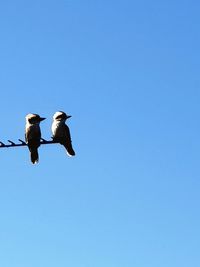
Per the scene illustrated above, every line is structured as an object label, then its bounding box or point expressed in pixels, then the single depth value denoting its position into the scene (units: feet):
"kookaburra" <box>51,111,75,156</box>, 48.67
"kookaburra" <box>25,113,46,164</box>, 47.40
